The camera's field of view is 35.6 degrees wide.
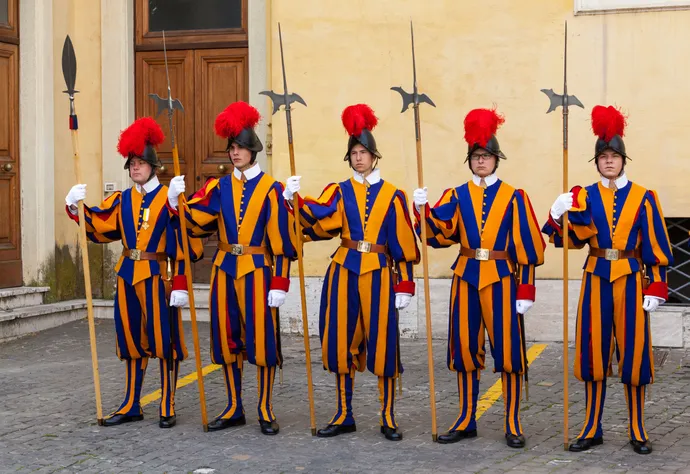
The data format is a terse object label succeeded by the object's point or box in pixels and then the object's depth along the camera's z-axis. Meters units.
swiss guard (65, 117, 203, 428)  6.86
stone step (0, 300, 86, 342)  10.09
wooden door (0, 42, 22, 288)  10.74
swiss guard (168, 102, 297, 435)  6.68
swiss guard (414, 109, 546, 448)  6.39
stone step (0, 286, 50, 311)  10.41
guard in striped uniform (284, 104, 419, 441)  6.57
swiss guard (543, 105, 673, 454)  6.24
